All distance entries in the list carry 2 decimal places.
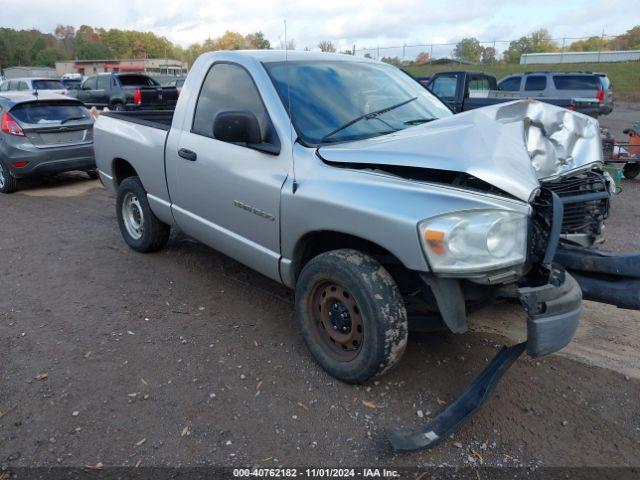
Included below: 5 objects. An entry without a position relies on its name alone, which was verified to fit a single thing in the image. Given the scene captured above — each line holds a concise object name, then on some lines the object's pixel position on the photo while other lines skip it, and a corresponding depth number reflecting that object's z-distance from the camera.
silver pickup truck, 2.66
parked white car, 19.11
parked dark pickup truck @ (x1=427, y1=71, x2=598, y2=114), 11.62
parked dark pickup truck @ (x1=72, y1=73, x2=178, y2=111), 19.80
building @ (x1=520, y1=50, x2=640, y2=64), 44.97
